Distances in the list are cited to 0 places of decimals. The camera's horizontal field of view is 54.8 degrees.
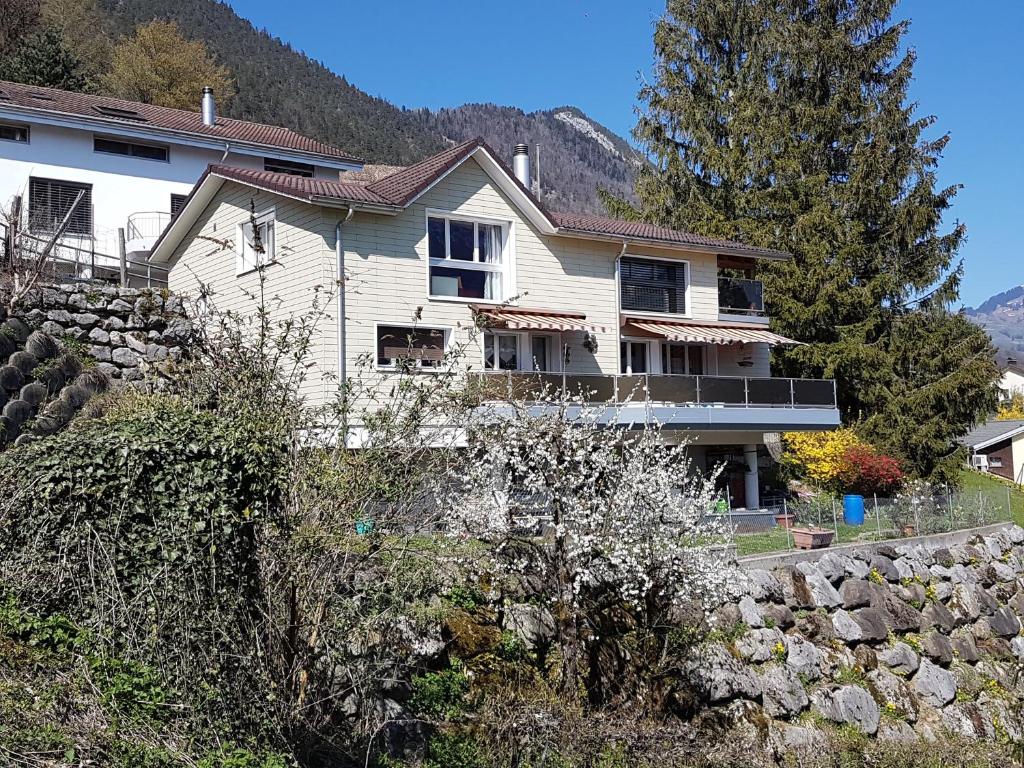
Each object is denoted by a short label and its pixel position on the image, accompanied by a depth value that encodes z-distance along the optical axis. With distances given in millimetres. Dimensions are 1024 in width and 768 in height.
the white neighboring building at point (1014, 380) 107094
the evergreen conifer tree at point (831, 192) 32812
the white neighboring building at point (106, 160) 29875
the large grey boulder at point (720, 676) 14969
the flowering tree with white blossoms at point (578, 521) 13258
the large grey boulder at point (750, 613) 16656
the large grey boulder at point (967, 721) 17859
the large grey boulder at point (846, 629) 18250
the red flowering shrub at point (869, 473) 29516
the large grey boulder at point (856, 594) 18953
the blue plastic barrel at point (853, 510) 23912
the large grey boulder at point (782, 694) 15773
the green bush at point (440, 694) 12344
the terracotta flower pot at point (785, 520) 23780
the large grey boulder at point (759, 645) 16203
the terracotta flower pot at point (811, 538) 19953
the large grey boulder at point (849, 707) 16344
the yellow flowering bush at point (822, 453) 30219
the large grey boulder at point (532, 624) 13906
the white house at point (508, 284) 22672
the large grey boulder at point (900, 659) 18391
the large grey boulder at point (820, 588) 18500
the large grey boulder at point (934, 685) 18219
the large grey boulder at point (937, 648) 19344
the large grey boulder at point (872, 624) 18609
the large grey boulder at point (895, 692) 17562
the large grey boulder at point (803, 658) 16766
